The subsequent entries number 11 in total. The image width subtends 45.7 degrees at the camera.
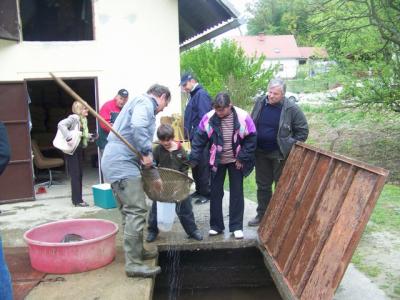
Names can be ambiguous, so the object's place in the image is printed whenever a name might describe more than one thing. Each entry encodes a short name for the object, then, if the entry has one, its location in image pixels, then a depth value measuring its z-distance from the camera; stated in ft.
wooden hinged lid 11.05
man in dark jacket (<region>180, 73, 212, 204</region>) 21.98
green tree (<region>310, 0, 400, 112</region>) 33.88
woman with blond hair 23.13
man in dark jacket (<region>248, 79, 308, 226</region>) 17.84
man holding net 14.33
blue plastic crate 22.76
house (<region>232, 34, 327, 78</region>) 188.24
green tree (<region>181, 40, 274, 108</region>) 61.76
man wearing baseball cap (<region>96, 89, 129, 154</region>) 23.04
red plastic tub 14.66
